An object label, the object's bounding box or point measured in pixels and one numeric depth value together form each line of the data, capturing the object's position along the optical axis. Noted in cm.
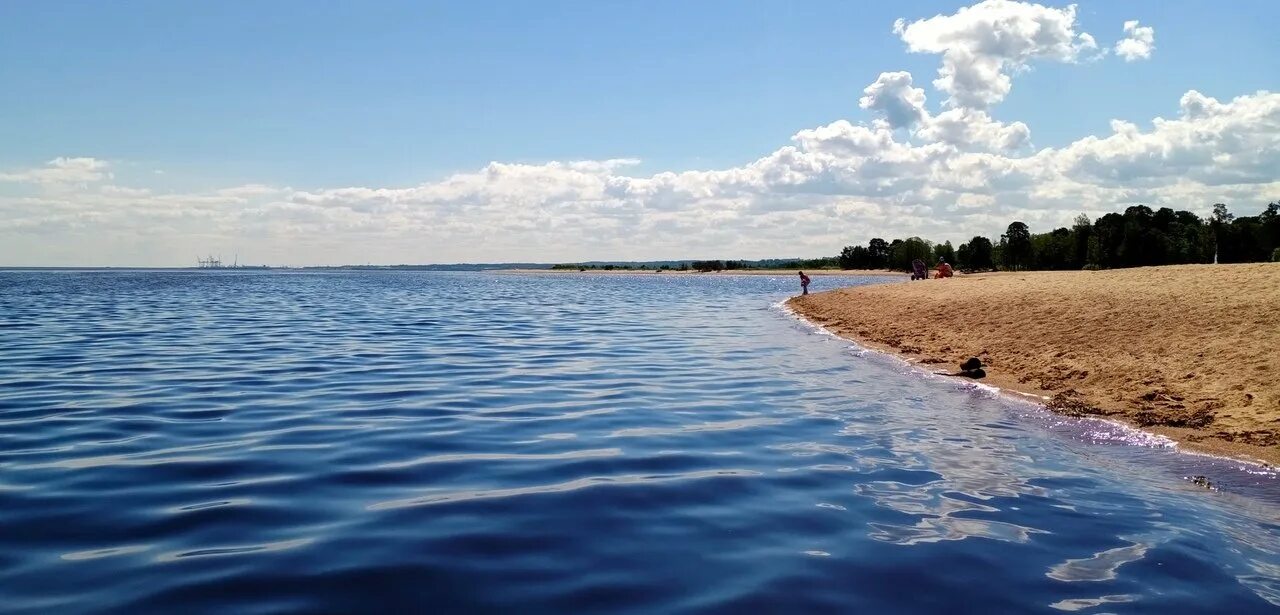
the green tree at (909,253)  17388
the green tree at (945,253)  17505
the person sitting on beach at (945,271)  5867
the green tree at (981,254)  14500
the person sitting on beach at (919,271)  6222
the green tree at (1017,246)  13138
